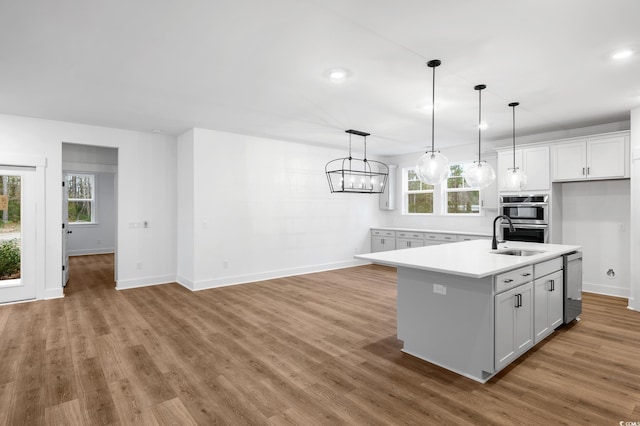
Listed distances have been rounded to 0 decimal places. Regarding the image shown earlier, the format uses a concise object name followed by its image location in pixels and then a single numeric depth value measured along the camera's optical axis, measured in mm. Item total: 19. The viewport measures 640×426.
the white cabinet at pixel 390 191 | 8469
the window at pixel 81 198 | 9711
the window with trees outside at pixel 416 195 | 7980
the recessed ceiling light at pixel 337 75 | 3340
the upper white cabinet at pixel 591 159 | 4938
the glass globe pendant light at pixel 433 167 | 3303
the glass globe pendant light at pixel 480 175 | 3863
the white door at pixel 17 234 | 4949
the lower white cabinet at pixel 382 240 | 7988
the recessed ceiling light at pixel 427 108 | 4487
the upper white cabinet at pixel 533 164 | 5645
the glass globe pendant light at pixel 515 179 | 4368
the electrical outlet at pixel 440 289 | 2898
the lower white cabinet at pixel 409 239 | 7434
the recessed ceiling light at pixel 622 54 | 2947
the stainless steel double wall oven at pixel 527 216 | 5625
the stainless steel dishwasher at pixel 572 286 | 3865
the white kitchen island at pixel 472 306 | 2670
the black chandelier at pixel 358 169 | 6026
